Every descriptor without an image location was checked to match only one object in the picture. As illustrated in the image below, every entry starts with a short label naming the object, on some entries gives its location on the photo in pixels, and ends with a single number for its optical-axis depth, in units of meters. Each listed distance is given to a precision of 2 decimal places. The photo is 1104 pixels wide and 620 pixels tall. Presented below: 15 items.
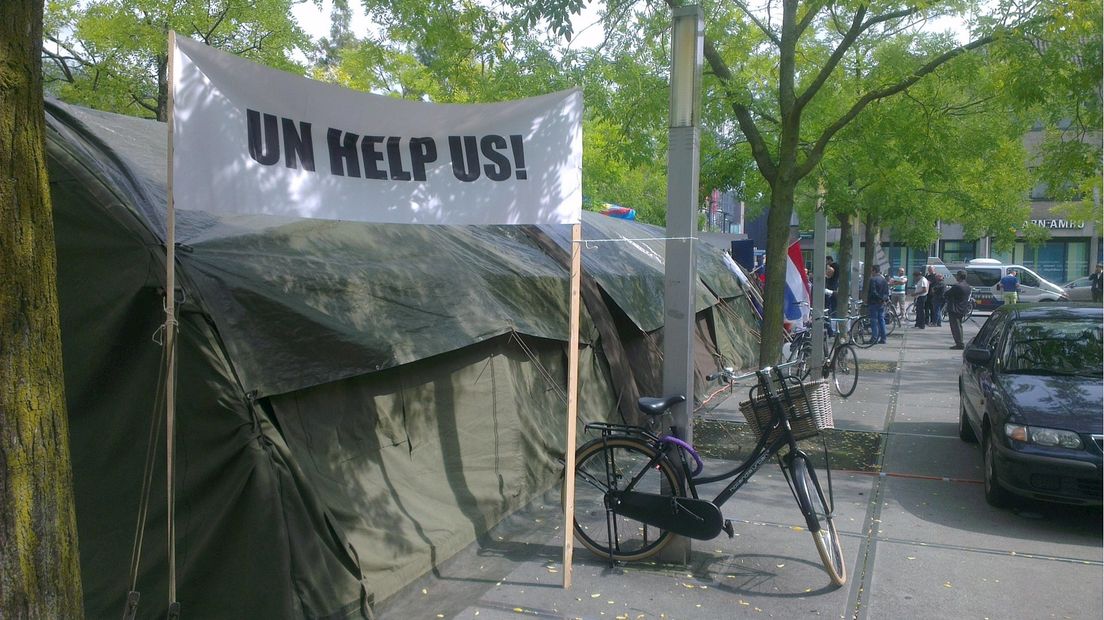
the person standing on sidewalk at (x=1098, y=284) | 26.79
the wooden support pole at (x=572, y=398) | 5.12
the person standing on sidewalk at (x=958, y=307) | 19.09
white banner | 3.97
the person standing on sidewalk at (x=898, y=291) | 28.38
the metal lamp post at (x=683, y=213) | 5.81
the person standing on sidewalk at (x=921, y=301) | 25.64
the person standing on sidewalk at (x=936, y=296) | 26.14
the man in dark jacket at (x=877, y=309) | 19.61
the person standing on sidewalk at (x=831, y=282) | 24.38
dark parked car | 6.38
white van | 32.75
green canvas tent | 4.59
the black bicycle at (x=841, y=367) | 12.62
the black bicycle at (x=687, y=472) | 5.41
